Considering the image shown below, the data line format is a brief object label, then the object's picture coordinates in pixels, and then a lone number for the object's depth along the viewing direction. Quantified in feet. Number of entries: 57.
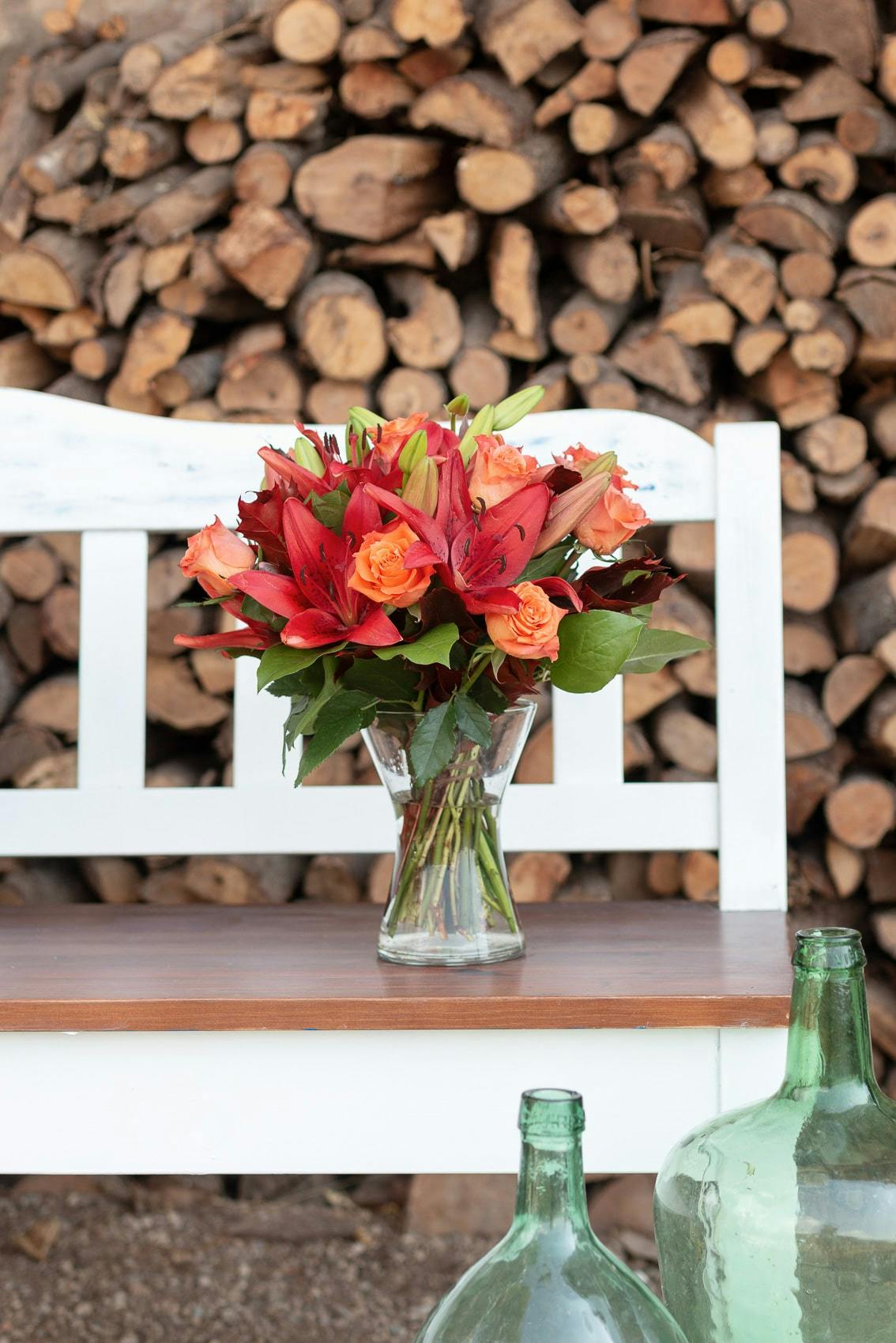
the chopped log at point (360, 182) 11.10
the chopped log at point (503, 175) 10.85
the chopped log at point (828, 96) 11.05
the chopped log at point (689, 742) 11.03
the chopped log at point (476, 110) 10.79
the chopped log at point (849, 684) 10.95
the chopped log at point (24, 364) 11.95
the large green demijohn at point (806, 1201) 6.31
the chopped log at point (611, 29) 10.89
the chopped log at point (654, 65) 10.86
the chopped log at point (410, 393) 11.06
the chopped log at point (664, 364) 11.12
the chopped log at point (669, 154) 11.00
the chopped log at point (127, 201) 11.47
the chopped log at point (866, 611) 10.76
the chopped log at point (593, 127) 10.99
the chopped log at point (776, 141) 11.09
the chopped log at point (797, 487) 10.92
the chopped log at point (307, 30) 11.20
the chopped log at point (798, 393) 11.04
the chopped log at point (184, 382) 11.45
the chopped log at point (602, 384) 11.03
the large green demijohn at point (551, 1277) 6.06
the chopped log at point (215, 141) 11.56
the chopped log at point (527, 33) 10.76
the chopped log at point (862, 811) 10.93
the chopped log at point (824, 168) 10.99
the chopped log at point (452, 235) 10.96
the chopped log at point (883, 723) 10.69
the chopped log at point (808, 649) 11.08
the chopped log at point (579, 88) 11.02
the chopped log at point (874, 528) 10.82
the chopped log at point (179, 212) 11.35
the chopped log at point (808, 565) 10.89
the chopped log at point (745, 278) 10.91
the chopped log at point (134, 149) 11.54
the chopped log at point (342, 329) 10.99
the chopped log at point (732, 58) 10.98
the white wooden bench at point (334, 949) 7.48
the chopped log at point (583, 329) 11.25
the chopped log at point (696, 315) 11.00
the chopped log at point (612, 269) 11.18
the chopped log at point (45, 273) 11.42
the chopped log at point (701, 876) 10.91
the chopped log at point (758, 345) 10.91
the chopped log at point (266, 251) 11.02
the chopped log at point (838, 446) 10.97
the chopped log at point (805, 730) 10.85
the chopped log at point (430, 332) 11.11
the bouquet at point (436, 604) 7.33
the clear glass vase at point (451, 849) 7.73
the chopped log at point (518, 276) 11.06
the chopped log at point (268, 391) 11.29
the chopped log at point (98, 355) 11.50
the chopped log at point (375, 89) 11.18
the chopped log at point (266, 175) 11.16
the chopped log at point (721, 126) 10.97
